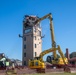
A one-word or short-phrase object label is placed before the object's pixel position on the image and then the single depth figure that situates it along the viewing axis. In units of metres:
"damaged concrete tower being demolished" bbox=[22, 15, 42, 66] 38.50
